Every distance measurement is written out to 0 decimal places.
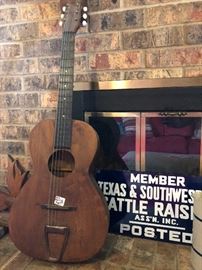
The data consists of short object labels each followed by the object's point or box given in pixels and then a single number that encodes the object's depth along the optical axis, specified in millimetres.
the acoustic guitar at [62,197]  1225
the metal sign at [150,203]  1397
